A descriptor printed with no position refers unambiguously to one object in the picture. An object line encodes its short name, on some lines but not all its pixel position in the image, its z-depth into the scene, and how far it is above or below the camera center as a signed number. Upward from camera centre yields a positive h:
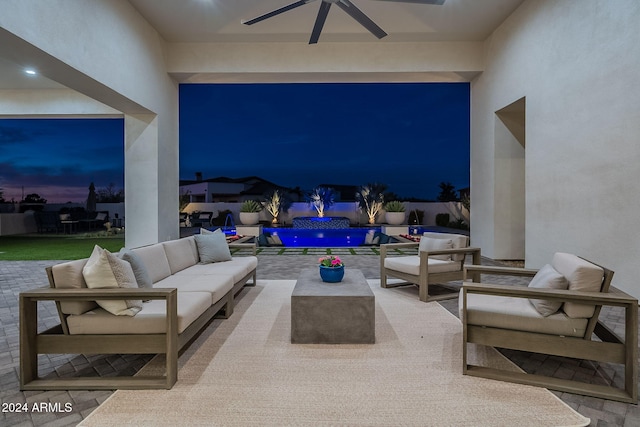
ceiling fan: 4.36 +2.72
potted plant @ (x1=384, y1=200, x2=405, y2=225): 11.27 -0.09
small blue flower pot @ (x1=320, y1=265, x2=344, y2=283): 3.29 -0.62
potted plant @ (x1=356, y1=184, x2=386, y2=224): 12.01 +0.41
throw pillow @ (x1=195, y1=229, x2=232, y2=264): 4.39 -0.50
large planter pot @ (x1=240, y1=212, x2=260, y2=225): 10.63 -0.23
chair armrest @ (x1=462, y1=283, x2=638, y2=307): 2.08 -0.55
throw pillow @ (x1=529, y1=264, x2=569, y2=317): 2.32 -0.55
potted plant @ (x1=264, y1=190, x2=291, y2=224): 12.02 +0.27
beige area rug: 1.86 -1.14
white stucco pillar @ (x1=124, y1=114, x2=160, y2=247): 6.65 +0.66
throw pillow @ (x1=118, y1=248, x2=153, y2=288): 2.65 -0.46
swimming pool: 10.49 -0.81
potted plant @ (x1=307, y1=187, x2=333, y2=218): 12.67 +0.44
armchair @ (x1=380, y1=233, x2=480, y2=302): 4.08 -0.68
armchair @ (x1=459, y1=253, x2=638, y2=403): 2.09 -0.79
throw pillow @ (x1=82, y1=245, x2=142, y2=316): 2.29 -0.46
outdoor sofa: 2.17 -0.75
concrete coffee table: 2.86 -0.93
